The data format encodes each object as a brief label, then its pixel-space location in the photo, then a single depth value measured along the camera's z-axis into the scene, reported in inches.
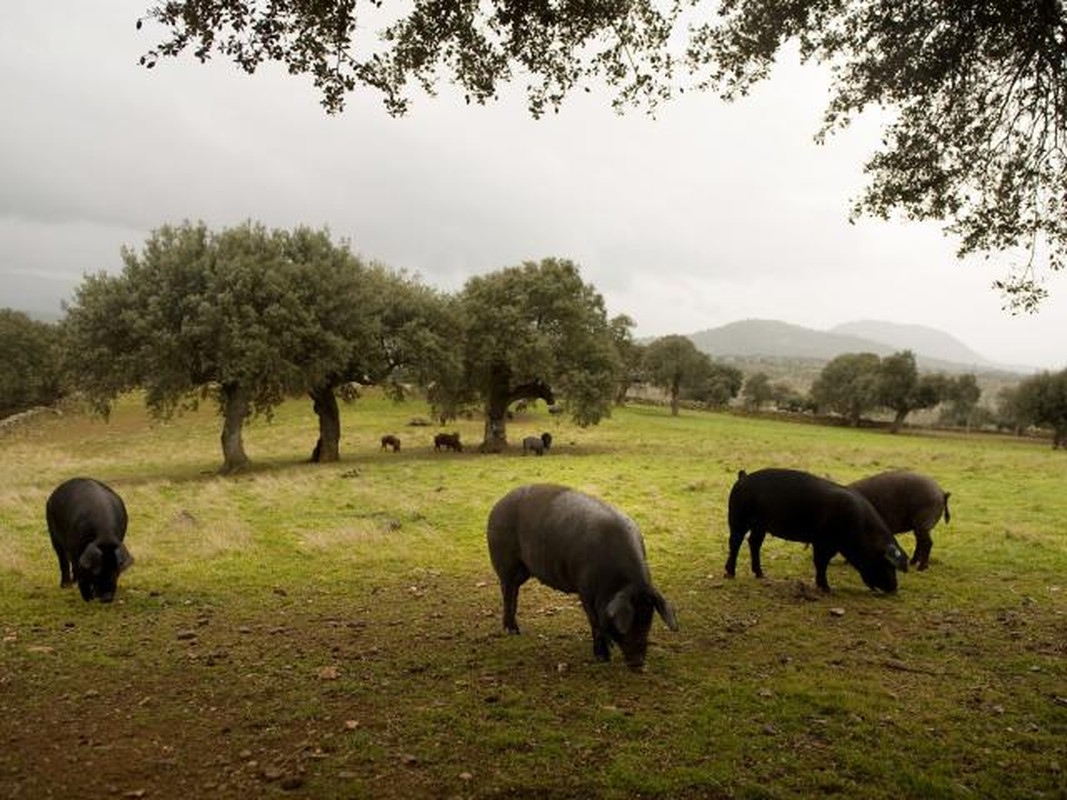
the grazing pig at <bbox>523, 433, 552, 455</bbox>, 1610.5
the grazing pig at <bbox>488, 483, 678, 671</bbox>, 341.4
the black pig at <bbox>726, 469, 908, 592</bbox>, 495.5
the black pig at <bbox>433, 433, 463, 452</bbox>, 1710.1
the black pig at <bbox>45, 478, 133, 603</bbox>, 472.4
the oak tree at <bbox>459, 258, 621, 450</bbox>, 1652.3
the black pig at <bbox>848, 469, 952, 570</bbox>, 579.2
